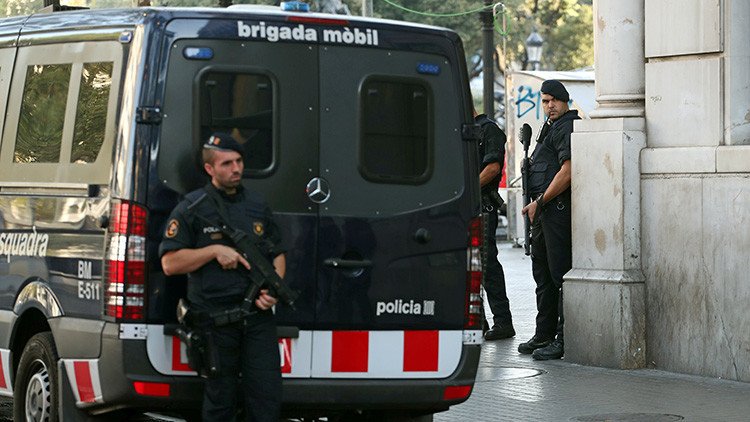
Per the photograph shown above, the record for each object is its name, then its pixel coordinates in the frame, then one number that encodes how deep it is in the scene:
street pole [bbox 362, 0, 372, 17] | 29.66
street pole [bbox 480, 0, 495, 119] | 30.11
